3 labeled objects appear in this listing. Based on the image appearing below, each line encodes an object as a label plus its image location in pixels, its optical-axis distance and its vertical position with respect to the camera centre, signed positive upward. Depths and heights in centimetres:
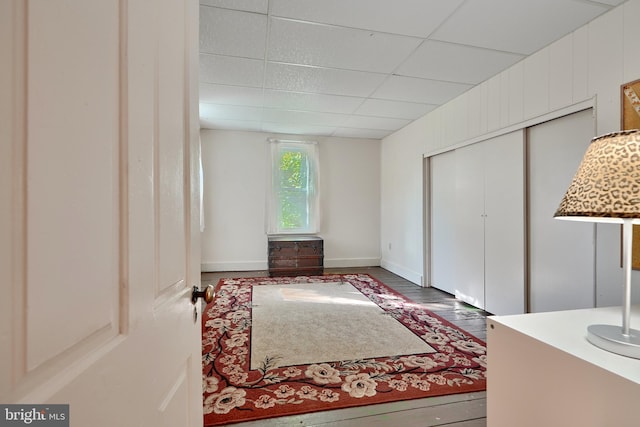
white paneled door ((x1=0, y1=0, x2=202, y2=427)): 31 +1
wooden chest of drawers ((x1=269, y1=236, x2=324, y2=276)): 475 -72
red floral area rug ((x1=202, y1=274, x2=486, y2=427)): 159 -106
